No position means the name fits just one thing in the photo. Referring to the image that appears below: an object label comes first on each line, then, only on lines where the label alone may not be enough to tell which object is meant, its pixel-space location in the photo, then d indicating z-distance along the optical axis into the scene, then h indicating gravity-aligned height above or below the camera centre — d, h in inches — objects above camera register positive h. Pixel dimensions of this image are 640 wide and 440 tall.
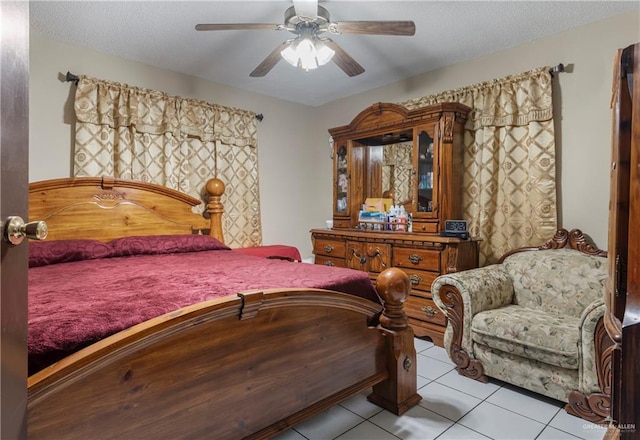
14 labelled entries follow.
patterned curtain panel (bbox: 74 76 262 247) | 112.7 +25.5
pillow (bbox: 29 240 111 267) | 83.5 -9.1
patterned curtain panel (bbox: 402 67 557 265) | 104.3 +16.8
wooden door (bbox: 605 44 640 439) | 28.0 -2.9
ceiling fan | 77.7 +42.2
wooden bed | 36.2 -20.5
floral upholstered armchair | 68.2 -23.8
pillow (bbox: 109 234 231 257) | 99.0 -8.8
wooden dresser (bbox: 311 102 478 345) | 111.2 +7.7
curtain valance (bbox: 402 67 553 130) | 104.5 +36.9
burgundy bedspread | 37.8 -11.8
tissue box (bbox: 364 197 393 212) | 139.8 +4.2
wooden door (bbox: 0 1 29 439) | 24.6 +1.2
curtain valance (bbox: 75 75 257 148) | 111.8 +36.2
